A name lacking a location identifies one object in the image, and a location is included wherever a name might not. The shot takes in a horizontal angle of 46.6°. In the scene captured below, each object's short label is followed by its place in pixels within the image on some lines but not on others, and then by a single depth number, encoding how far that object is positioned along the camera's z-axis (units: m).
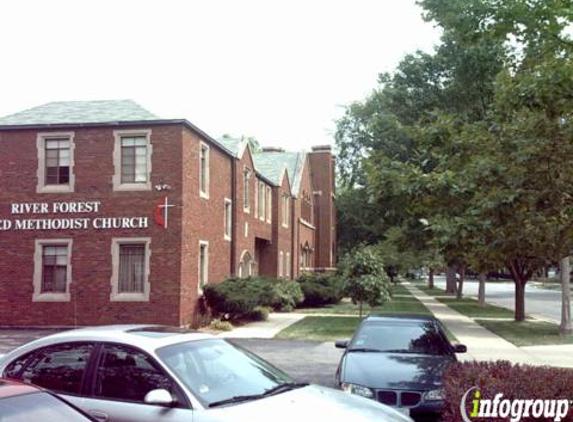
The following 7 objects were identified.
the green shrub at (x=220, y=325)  21.81
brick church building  20.80
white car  5.02
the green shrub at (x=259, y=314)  25.05
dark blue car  7.99
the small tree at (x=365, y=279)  22.06
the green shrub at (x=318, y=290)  34.78
